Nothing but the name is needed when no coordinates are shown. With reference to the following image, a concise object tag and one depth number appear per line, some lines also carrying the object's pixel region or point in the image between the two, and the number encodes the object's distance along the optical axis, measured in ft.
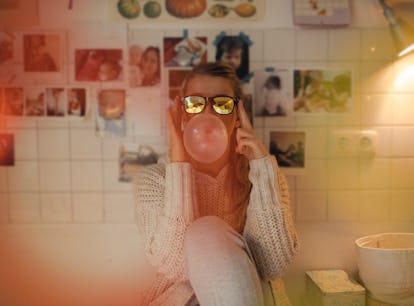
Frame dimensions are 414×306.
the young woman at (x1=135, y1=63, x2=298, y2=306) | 2.73
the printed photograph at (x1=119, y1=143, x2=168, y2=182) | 4.14
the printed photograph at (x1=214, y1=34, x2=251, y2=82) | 4.02
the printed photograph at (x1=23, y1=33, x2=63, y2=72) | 4.05
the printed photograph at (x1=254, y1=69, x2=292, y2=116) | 4.09
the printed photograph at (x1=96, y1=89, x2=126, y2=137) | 4.10
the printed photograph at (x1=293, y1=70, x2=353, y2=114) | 4.11
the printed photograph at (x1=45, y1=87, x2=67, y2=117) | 4.09
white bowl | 3.46
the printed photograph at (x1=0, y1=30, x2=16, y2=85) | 4.06
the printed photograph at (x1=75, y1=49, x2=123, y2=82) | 4.06
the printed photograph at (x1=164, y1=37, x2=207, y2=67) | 4.04
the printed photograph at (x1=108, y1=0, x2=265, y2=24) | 4.02
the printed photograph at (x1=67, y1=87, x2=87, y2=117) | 4.09
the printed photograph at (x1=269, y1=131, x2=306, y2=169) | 4.14
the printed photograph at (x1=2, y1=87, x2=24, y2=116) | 4.09
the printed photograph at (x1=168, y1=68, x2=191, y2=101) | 4.06
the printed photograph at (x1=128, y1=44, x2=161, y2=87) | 4.06
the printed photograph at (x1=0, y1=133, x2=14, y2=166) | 4.12
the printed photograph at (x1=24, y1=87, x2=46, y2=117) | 4.09
